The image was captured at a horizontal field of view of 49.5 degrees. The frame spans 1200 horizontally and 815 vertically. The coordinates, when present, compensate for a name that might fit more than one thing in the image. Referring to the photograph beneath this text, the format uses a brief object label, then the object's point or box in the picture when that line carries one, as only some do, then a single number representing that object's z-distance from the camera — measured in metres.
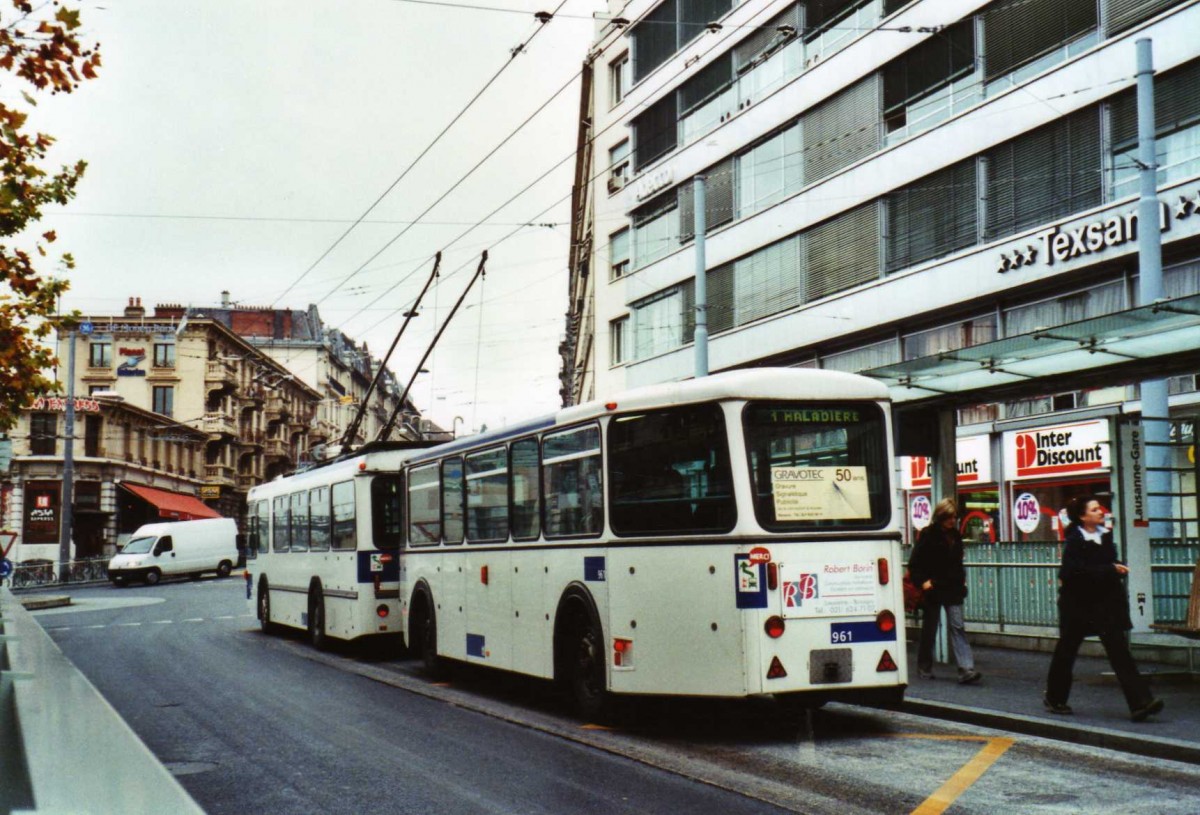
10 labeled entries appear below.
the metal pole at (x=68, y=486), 51.34
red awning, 67.38
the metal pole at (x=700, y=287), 26.36
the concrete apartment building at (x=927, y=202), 21.42
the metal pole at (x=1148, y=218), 16.67
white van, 50.44
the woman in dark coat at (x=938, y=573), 13.32
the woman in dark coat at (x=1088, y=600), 10.08
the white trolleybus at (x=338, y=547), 17.66
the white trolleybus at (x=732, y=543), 9.88
